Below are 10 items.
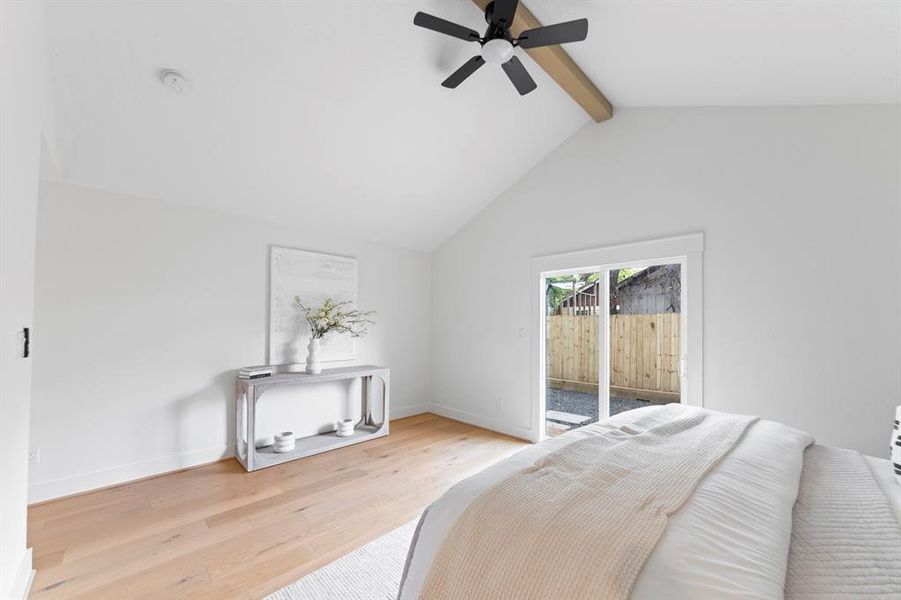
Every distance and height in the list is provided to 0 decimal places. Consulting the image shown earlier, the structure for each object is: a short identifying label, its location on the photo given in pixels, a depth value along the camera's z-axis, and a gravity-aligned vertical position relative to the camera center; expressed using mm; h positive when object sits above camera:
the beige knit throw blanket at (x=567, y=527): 886 -560
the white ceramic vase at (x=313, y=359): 3562 -479
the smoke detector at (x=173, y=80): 2238 +1345
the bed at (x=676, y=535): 840 -576
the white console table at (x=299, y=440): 3105 -1044
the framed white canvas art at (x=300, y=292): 3660 +157
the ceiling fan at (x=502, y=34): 1911 +1440
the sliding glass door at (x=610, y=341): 3162 -261
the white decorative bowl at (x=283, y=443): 3334 -1191
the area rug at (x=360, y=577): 1748 -1310
